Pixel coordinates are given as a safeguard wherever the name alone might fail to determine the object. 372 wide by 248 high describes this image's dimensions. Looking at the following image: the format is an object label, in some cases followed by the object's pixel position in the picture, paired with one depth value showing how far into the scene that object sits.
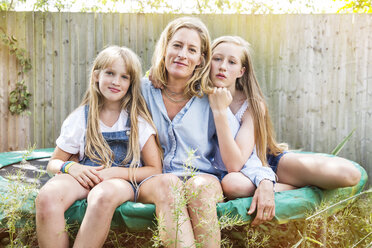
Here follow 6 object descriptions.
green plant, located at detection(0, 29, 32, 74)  4.34
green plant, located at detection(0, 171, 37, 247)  1.39
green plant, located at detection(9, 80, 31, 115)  4.36
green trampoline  1.64
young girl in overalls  1.63
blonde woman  1.96
